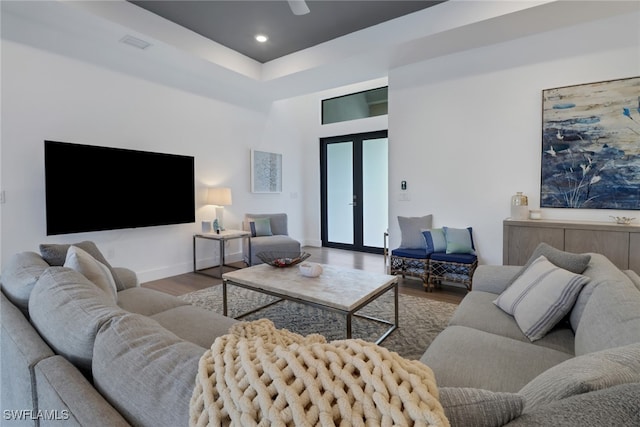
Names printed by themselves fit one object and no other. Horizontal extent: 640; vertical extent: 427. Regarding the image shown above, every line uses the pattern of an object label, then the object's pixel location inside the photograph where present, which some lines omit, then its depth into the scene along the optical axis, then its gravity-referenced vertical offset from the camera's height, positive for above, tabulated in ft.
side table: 13.88 -1.42
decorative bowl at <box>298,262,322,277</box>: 8.74 -1.83
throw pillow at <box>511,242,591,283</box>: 6.01 -1.14
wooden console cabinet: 9.20 -1.15
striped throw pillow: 5.22 -1.67
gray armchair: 15.29 -1.66
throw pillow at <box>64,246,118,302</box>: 5.55 -1.11
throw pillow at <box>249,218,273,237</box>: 16.78 -1.18
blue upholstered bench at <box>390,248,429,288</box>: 12.16 -2.37
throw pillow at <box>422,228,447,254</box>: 12.33 -1.47
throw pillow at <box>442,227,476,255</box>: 11.95 -1.45
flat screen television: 10.48 +0.68
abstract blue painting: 10.02 +1.88
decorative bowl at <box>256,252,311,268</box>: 9.70 -1.73
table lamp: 15.11 +0.39
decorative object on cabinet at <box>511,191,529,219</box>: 11.23 -0.12
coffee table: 7.06 -2.08
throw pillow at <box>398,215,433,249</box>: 13.10 -1.11
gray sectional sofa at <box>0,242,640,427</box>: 1.74 -1.29
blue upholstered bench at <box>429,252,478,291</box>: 11.43 -2.38
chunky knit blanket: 1.39 -0.89
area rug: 8.13 -3.41
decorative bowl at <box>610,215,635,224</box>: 9.76 -0.56
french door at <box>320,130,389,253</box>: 19.56 +0.88
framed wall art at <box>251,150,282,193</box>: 18.20 +1.99
